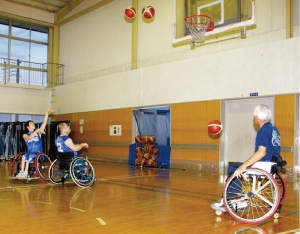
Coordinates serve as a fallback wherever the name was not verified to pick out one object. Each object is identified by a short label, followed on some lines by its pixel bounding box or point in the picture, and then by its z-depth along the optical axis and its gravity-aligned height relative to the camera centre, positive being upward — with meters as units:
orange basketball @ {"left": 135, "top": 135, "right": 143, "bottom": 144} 11.03 -0.32
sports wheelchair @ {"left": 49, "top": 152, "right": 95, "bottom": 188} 6.05 -0.75
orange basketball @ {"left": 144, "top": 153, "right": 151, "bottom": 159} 10.71 -0.88
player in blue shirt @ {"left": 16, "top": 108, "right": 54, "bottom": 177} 6.71 -0.36
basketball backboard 8.26 +3.24
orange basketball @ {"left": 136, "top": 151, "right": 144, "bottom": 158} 10.98 -0.84
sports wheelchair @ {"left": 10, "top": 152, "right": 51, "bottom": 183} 6.45 -0.78
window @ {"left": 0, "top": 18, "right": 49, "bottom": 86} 15.62 +3.94
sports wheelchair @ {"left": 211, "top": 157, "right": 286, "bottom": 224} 3.52 -0.70
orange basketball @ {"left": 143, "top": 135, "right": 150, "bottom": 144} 10.73 -0.31
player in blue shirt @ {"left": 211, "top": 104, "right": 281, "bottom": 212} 3.61 -0.12
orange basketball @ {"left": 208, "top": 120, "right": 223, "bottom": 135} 8.03 +0.09
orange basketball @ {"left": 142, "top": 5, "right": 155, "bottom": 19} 10.03 +3.76
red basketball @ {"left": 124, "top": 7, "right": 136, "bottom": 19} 10.41 +3.88
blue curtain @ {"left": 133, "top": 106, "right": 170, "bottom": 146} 10.69 +0.25
